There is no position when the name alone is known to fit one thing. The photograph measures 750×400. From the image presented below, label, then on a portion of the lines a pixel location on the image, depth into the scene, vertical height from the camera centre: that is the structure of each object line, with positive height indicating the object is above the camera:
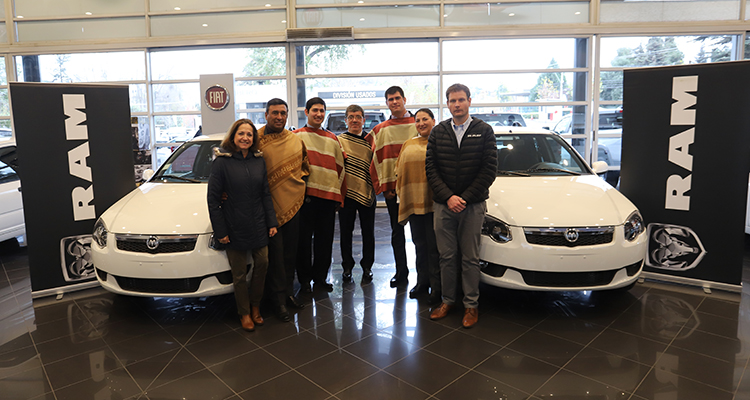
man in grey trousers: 3.37 -0.39
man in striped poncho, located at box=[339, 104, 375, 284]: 4.25 -0.39
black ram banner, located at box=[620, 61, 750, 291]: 4.04 -0.35
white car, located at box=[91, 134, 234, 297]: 3.43 -0.82
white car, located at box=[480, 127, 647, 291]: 3.36 -0.79
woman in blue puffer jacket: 3.32 -0.49
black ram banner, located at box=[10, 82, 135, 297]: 4.09 -0.26
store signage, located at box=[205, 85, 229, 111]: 7.66 +0.58
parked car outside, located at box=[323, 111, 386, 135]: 8.98 +0.20
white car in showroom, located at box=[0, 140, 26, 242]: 5.37 -0.63
